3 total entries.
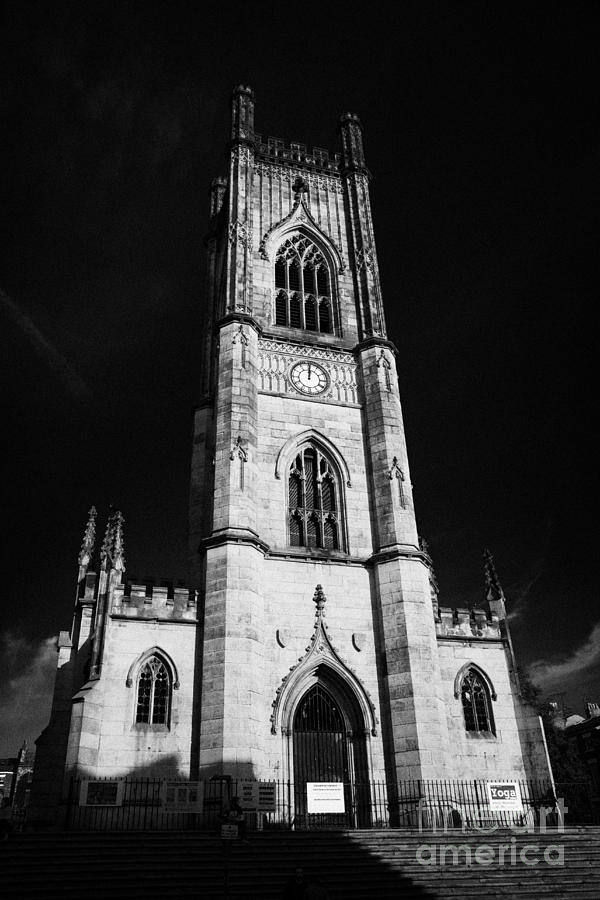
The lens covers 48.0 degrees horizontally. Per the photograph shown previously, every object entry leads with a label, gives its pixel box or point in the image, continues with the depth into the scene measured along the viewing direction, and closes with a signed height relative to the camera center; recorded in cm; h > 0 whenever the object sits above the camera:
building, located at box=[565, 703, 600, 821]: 5694 +524
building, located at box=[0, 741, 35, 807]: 6943 +613
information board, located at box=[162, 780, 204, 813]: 1673 +63
